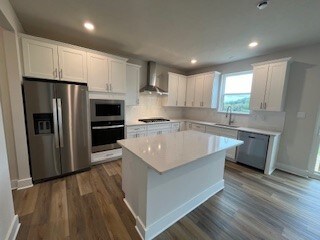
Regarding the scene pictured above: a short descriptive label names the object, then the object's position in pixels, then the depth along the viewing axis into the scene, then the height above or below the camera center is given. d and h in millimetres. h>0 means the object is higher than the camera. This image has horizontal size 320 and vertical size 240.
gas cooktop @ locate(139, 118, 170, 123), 4137 -454
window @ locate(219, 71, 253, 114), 3846 +462
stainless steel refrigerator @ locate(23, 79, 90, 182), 2307 -433
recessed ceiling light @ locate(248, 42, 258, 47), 2820 +1302
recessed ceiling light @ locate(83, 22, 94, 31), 2311 +1295
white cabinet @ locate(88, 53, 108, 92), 2941 +657
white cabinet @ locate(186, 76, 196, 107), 4808 +527
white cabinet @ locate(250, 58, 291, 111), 2986 +534
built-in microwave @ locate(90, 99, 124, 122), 3017 -148
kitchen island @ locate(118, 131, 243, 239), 1474 -897
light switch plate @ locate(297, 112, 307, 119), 2994 -105
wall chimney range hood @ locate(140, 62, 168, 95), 4244 +807
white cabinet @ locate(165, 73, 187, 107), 4598 +527
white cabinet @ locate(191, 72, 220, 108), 4281 +542
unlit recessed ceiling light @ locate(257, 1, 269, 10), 1666 +1246
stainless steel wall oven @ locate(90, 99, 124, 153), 3053 -449
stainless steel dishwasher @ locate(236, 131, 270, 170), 3107 -954
